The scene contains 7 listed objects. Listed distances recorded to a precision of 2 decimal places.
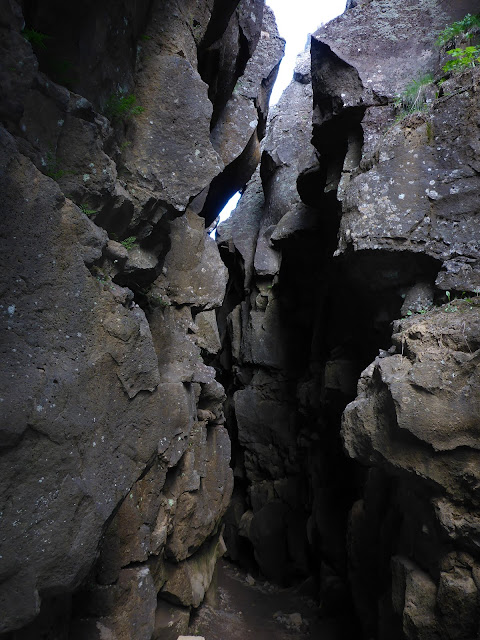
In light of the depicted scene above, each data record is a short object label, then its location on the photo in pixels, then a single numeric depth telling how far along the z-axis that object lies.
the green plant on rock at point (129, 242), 5.18
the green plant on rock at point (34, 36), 3.51
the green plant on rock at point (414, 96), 7.55
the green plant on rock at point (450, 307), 5.95
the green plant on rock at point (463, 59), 7.09
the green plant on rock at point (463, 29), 7.63
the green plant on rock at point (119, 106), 4.91
